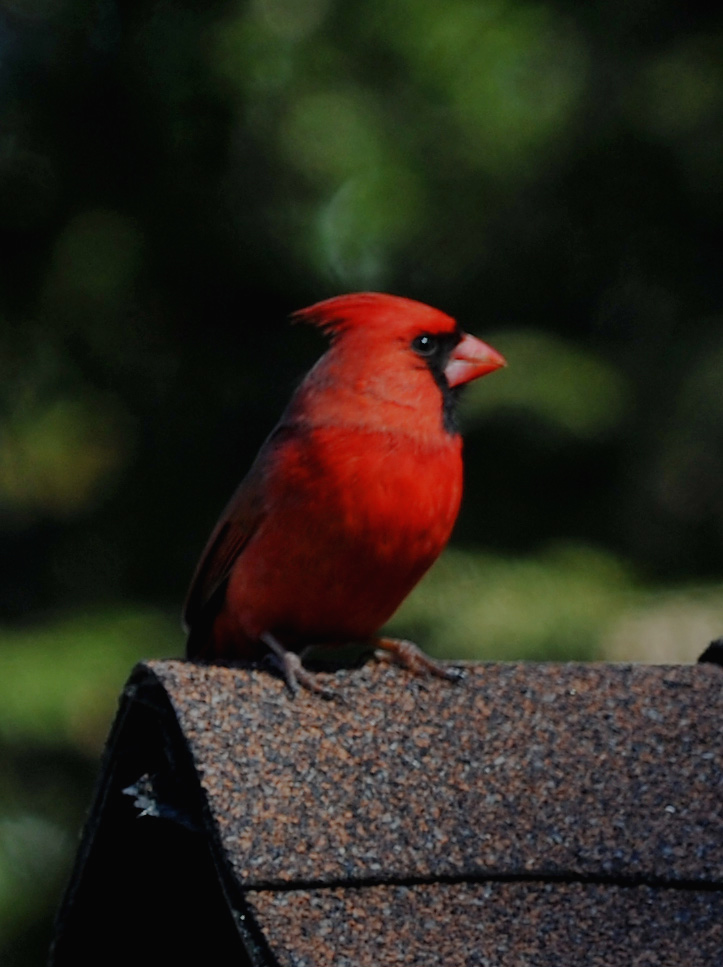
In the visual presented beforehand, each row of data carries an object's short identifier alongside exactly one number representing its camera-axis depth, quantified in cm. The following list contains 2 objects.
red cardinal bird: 416
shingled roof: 403
